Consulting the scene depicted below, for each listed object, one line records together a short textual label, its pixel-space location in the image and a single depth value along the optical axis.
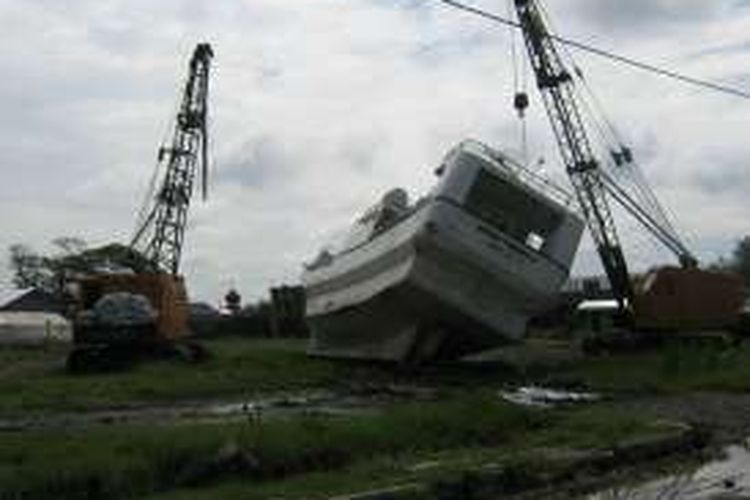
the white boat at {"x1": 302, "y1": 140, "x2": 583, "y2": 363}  40.41
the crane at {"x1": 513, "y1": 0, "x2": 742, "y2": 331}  54.66
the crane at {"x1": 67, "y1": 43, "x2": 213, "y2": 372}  44.66
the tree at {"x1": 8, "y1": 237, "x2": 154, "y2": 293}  69.62
